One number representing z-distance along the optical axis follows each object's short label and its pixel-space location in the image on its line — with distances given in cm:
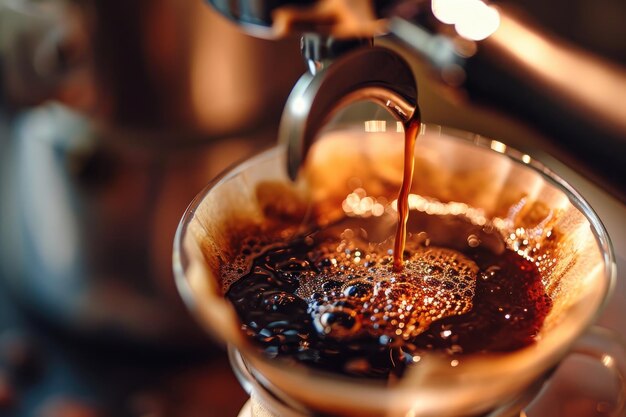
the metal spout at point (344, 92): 42
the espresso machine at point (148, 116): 82
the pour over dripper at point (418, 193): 40
